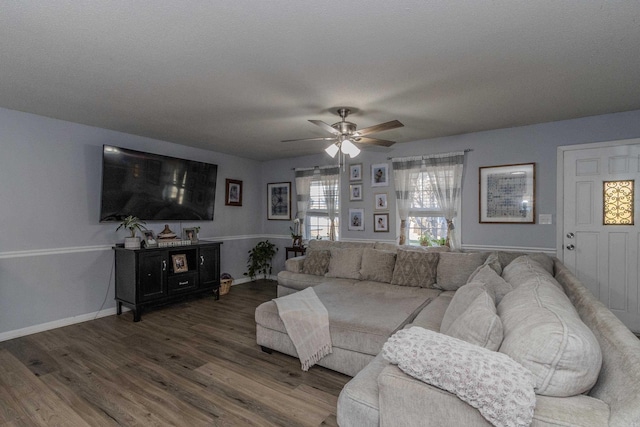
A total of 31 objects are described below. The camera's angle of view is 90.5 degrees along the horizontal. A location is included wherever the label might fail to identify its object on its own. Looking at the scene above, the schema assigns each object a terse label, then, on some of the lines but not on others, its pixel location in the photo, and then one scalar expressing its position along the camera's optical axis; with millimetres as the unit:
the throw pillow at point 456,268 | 3486
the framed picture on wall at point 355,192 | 5277
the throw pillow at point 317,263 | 4422
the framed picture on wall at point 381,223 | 5012
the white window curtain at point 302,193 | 5883
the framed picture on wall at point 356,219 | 5257
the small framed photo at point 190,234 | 4918
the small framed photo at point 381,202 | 5020
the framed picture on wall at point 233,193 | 5844
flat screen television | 4066
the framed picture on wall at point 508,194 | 3984
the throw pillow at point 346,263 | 4168
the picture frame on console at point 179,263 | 4457
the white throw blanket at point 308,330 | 2631
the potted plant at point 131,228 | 4125
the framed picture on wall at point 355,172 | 5254
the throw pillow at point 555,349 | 1144
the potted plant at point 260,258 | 6090
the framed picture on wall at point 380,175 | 5012
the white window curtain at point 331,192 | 5531
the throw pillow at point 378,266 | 3959
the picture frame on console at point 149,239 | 4262
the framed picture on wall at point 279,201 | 6180
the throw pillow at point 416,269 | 3684
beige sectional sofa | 1111
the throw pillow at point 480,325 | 1438
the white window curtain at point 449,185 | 4421
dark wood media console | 3971
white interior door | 3482
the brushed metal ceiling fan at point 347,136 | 3139
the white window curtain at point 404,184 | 4777
